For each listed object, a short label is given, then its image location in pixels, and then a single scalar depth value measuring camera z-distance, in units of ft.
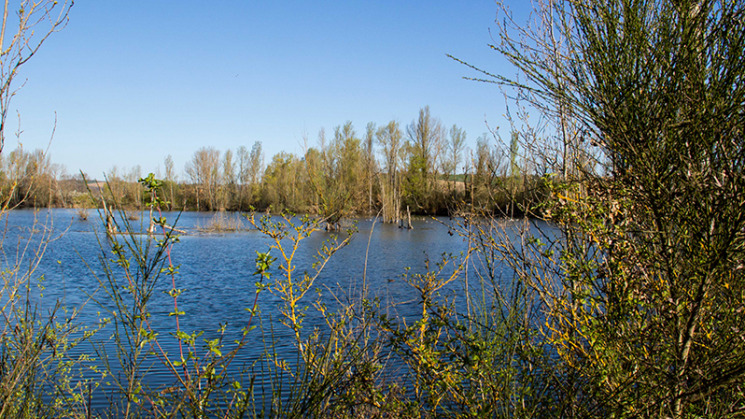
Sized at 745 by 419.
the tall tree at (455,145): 152.25
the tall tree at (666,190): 6.31
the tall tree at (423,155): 137.39
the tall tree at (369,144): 135.23
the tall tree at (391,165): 114.52
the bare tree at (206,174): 171.22
